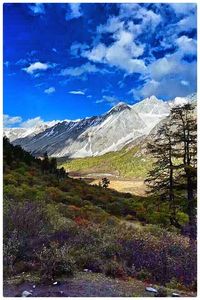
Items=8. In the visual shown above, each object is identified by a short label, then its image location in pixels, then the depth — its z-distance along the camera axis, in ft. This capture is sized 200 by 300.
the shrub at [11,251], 17.91
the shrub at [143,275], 18.71
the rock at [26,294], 14.12
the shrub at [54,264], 16.43
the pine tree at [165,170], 44.29
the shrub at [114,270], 18.28
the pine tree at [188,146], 38.93
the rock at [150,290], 15.26
